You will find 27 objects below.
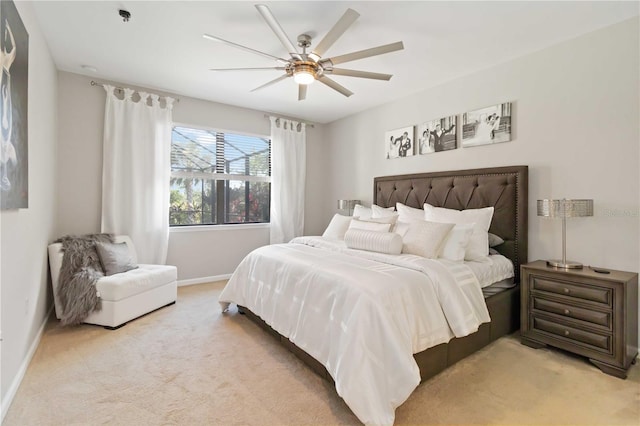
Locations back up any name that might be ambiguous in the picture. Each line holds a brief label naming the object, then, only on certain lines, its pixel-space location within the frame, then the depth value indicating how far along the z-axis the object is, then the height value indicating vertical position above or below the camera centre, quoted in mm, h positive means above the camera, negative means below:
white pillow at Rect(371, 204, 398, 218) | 3534 -27
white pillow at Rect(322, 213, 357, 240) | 3660 -220
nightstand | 2064 -775
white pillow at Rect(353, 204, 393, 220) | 3707 -17
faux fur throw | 2719 -660
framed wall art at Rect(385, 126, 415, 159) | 3991 +930
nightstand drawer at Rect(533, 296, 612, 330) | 2121 -770
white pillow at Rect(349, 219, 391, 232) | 2931 -159
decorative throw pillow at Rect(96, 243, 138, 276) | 3064 -512
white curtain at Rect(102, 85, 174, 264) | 3604 +485
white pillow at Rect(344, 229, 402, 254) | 2605 -283
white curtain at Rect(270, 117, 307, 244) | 4891 +528
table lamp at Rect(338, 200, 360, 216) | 4703 +91
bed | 1599 -699
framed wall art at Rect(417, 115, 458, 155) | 3510 +915
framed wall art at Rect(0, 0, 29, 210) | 1585 +592
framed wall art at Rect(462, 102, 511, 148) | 3059 +907
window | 4242 +483
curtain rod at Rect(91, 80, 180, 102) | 3538 +1497
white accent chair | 2758 -818
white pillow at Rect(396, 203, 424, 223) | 3379 -38
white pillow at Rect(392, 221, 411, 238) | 2781 -178
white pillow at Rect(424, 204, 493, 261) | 2689 -100
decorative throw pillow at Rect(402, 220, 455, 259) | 2531 -247
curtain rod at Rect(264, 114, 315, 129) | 4828 +1538
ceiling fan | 1903 +1164
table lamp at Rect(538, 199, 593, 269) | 2346 +0
